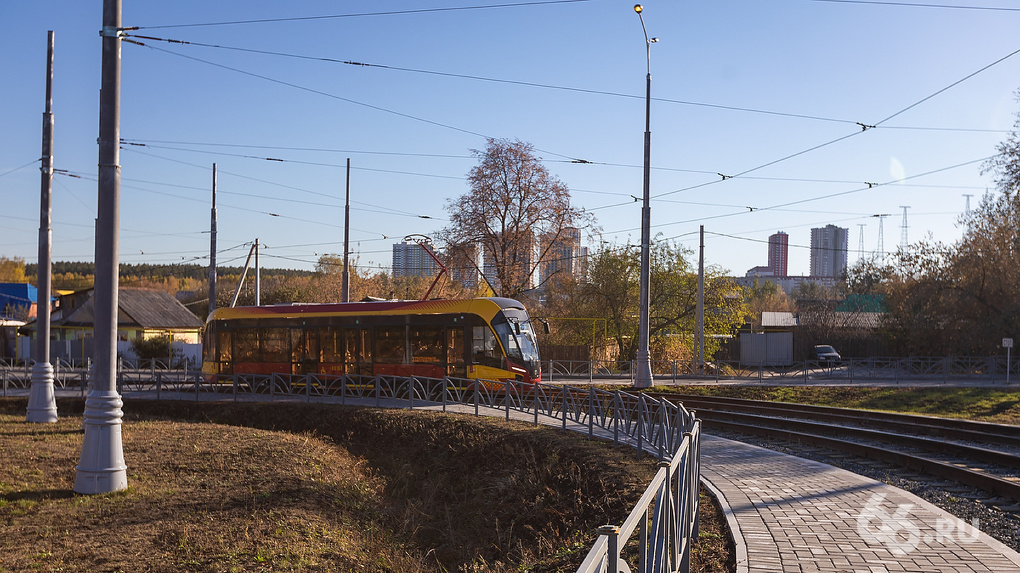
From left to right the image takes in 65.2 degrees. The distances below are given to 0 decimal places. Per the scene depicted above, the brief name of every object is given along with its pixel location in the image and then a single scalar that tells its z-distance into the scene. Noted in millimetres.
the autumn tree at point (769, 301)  108875
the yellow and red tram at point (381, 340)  22547
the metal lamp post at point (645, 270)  24922
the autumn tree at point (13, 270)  141500
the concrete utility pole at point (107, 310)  10930
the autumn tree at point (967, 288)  39688
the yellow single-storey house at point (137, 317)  47031
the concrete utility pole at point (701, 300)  35406
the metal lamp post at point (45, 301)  17656
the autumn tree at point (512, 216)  38156
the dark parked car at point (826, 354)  48656
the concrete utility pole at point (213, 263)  31109
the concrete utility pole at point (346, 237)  31531
